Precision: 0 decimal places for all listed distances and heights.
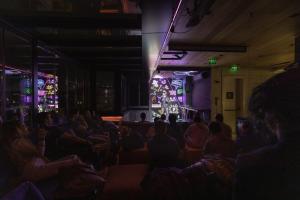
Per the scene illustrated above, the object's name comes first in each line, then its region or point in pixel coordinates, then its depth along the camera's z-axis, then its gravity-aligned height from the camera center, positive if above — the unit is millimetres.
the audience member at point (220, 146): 3047 -627
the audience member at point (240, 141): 2717 -525
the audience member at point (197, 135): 4477 -712
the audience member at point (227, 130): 4329 -598
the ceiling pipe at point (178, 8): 2157 +825
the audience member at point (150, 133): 5089 -768
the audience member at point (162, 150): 3109 -695
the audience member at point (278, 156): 706 -178
